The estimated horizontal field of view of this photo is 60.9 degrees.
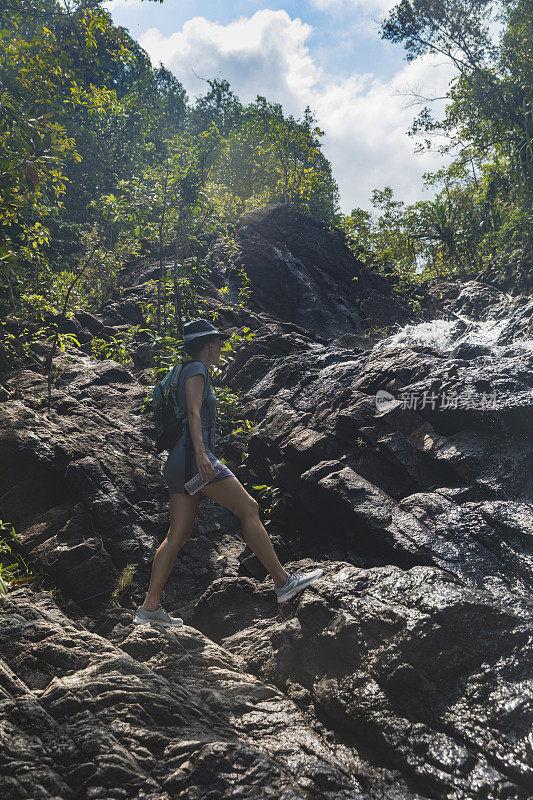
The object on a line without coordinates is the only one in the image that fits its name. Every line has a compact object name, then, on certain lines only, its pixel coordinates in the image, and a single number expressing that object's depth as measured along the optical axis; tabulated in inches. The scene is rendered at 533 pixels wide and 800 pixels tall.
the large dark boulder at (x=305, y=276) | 557.9
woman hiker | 138.0
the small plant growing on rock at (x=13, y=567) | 150.0
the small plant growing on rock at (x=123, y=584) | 160.1
